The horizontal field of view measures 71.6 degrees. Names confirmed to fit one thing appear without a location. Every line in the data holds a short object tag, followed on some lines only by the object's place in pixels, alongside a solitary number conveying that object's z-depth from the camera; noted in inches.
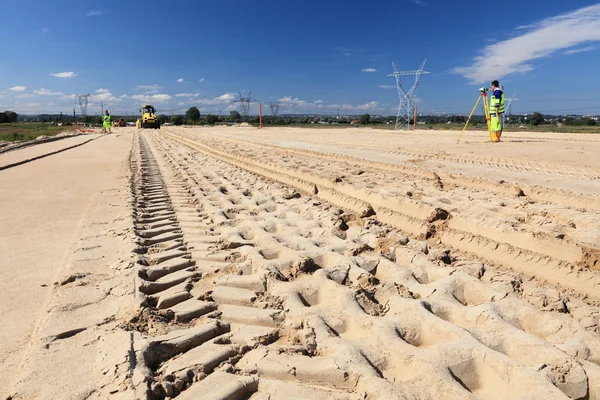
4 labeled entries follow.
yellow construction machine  1557.6
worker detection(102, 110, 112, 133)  1269.3
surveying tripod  501.7
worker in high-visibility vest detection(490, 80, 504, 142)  466.3
